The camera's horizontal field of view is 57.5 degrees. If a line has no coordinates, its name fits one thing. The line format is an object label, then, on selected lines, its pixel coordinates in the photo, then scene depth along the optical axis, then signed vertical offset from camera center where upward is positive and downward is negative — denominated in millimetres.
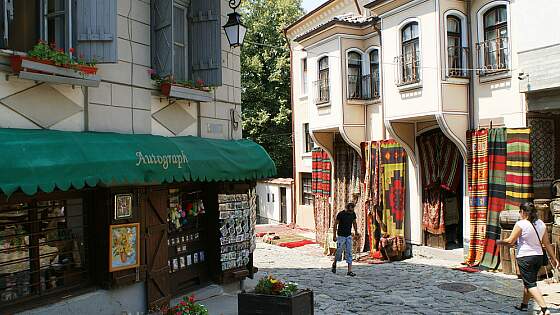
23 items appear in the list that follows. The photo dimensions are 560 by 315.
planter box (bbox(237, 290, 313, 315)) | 7832 -2152
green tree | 30713 +5324
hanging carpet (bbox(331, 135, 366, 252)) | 18625 -621
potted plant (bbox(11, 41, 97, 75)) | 6578 +1522
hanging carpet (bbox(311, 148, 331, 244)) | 20844 -1031
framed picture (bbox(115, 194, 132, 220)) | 8219 -596
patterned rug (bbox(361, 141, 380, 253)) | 17688 -698
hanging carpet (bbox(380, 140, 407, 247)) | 16797 -673
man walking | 13664 -1783
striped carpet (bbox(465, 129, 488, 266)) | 13844 -709
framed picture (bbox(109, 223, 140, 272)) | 8109 -1249
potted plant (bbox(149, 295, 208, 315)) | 7324 -2036
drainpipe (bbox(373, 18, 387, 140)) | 16797 +3265
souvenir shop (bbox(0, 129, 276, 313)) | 6699 -753
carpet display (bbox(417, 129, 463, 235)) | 15562 -273
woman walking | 8523 -1428
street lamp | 10141 +2766
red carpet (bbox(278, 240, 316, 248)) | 21016 -3202
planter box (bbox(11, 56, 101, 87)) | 6574 +1334
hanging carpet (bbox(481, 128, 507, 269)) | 13312 -722
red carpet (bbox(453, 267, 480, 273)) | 13729 -2872
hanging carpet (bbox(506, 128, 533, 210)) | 12688 -155
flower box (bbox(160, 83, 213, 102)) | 9109 +1409
